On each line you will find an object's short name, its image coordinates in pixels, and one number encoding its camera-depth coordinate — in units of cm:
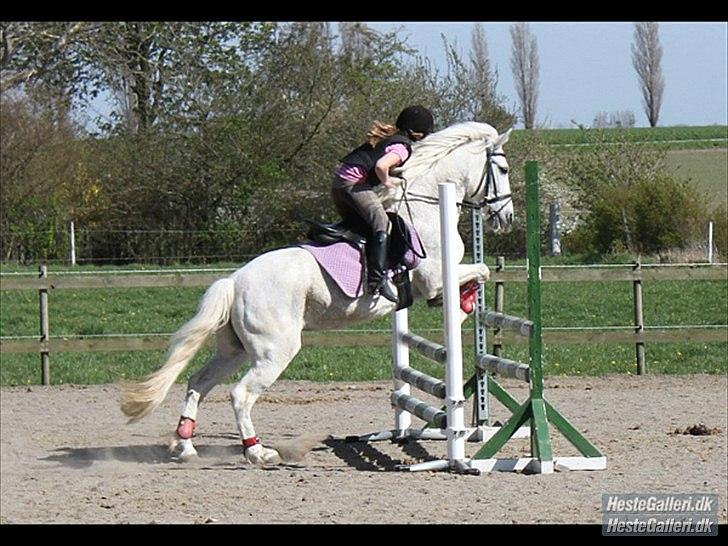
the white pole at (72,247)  4567
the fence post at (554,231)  4791
